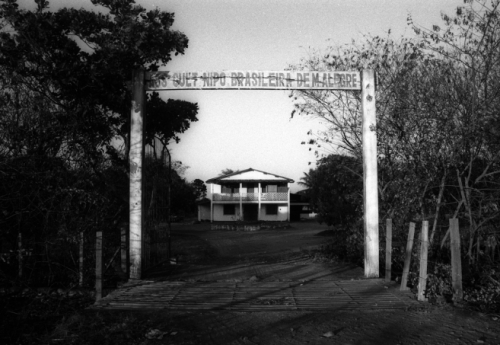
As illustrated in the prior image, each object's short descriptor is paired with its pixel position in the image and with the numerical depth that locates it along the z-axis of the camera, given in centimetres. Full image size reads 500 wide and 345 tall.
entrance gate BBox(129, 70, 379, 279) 929
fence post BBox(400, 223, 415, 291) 792
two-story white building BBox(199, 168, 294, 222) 5628
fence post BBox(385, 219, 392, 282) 885
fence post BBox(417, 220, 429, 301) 732
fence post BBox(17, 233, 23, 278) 786
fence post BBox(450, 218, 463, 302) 719
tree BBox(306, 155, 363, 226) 1295
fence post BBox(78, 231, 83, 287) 830
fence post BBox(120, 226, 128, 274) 896
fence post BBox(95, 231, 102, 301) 756
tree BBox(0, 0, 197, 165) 939
